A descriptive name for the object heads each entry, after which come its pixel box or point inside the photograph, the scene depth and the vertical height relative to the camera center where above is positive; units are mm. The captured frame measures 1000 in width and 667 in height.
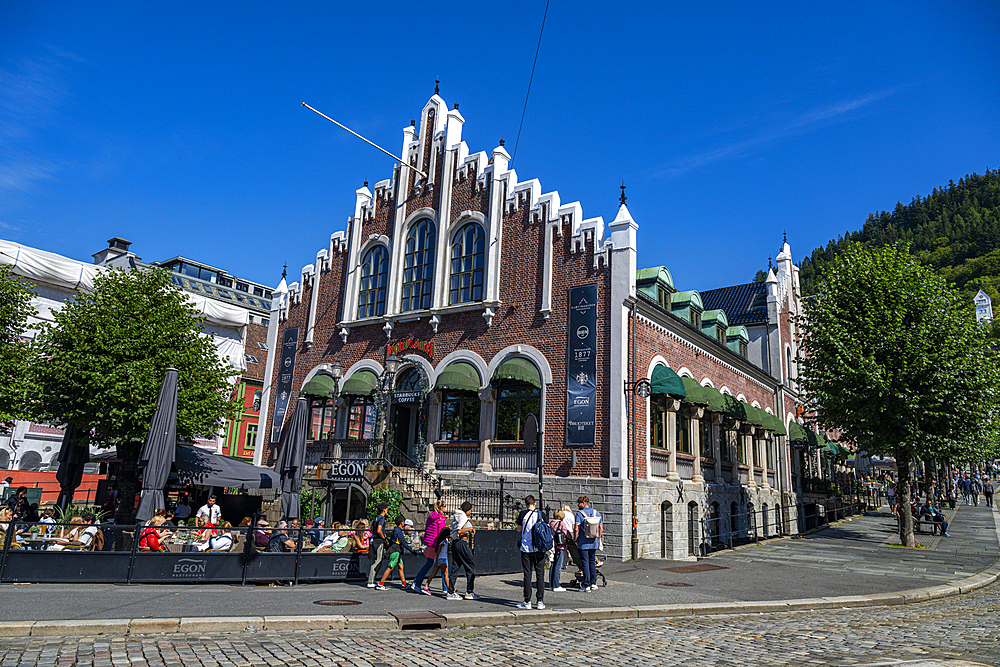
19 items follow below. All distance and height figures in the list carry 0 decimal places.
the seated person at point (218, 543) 12328 -1254
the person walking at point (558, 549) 12648 -1117
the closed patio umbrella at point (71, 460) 17141 +271
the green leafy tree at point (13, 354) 18594 +3315
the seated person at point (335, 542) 13336 -1229
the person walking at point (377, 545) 12555 -1184
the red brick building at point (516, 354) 19891 +4846
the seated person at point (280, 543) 12789 -1234
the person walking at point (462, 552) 11383 -1116
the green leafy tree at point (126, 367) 18047 +3028
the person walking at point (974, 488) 50250 +1816
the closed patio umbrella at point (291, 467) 16406 +310
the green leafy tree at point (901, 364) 21219 +4760
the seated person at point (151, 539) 12138 -1218
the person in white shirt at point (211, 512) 16859 -921
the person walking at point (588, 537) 12672 -859
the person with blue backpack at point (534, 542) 10805 -839
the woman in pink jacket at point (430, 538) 11805 -939
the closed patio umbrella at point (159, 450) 13312 +512
